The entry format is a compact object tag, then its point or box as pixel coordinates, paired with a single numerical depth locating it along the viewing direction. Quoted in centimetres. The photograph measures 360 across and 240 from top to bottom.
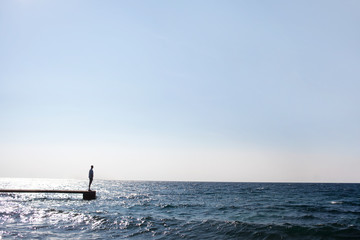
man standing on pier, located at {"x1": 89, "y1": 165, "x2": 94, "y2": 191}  2438
